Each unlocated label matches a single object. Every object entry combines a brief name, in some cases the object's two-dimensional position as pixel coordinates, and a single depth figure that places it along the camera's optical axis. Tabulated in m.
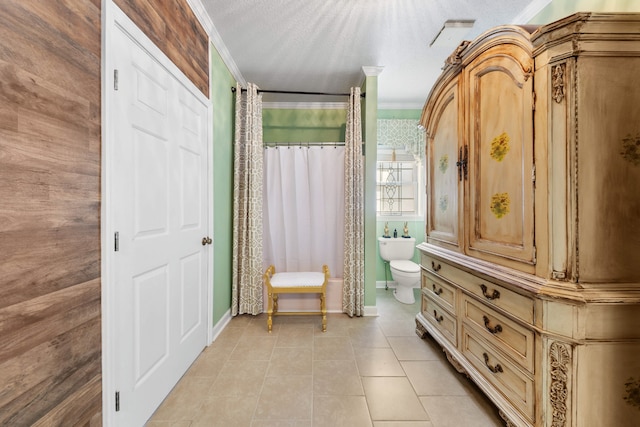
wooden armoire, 1.02
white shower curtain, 3.07
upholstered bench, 2.47
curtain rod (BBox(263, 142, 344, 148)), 3.07
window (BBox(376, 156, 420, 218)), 3.85
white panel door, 1.23
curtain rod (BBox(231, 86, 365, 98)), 2.80
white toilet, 3.10
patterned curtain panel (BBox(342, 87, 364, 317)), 2.79
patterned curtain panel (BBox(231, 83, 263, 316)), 2.76
